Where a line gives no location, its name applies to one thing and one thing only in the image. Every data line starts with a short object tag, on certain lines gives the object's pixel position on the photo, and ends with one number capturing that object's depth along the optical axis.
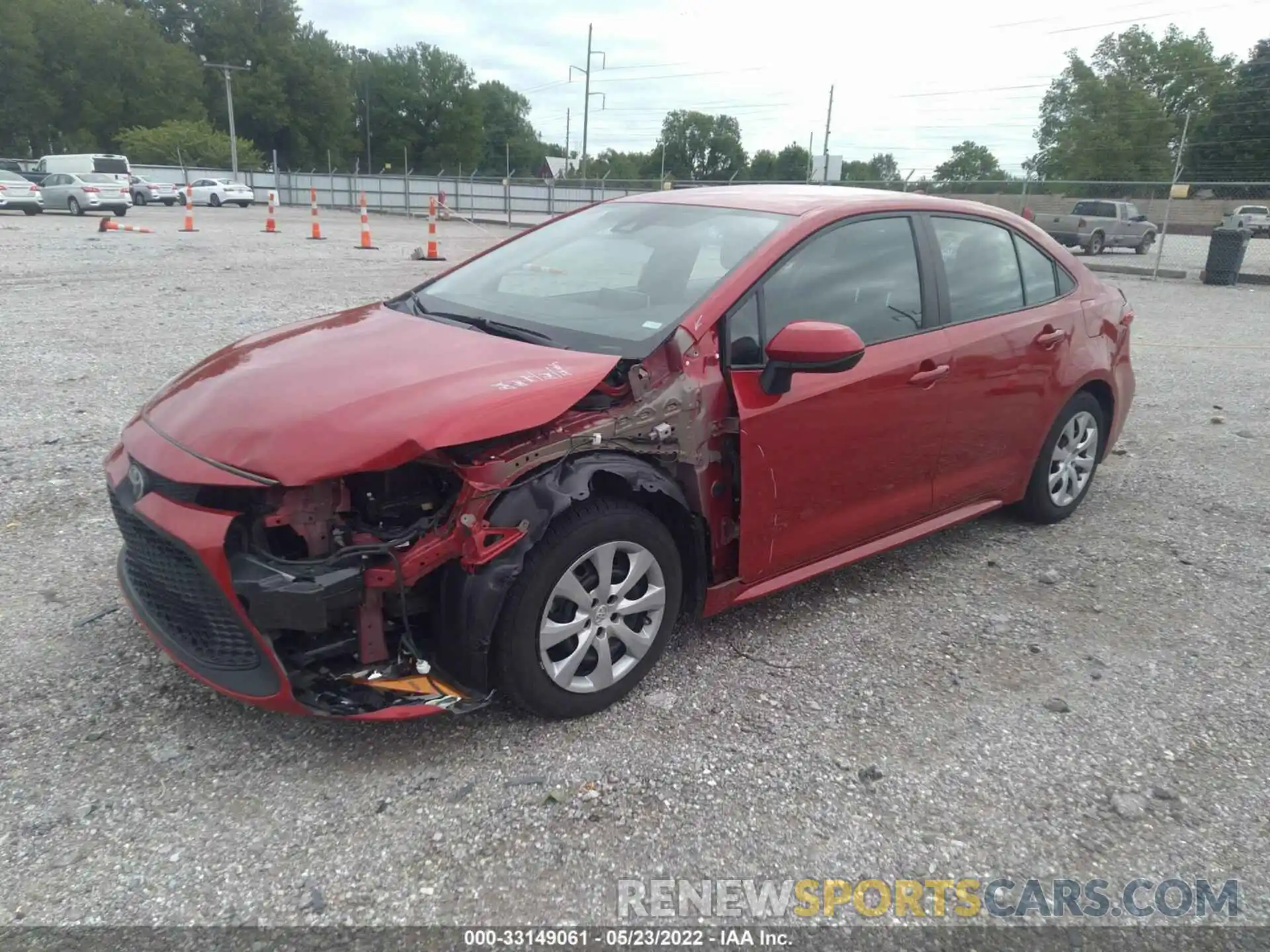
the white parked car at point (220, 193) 40.56
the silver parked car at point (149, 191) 38.09
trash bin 17.62
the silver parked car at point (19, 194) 27.69
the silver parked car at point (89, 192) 29.00
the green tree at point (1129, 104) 54.19
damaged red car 2.54
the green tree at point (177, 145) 59.09
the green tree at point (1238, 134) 49.34
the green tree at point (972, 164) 79.94
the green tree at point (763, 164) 82.81
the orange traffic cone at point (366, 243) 19.75
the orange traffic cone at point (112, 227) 20.46
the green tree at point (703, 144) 97.88
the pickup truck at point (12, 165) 40.25
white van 34.06
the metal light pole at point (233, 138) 51.05
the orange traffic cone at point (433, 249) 17.43
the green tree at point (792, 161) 75.16
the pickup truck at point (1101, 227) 24.19
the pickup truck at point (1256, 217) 29.94
